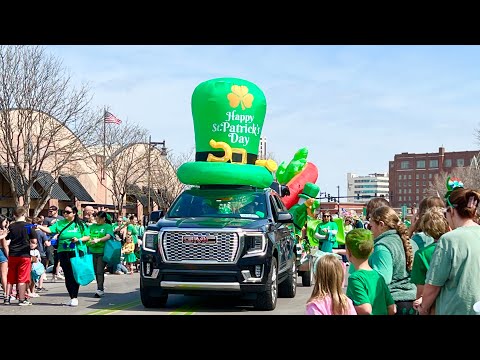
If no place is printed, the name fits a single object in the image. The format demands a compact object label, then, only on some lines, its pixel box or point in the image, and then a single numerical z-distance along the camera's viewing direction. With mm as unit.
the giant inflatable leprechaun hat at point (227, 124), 12891
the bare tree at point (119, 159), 46875
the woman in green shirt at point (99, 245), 13547
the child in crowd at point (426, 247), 5547
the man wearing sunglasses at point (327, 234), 16859
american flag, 39094
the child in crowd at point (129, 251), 20875
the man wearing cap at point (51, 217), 16119
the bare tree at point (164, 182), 58562
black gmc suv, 10656
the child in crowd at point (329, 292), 4719
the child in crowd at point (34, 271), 13766
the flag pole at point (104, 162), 39134
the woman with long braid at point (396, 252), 5570
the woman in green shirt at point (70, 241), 11914
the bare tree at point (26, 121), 27172
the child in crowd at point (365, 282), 5004
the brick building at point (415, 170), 165500
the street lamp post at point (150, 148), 49300
